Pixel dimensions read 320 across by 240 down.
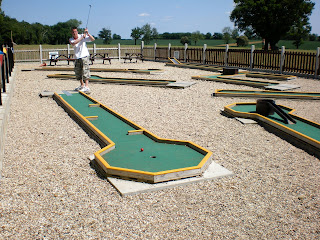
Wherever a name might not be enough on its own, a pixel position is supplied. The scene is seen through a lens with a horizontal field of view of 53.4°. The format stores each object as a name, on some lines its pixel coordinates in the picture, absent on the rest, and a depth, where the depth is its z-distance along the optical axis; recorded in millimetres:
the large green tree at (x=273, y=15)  38781
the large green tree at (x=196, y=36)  107781
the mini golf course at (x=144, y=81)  11055
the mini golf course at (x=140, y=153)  3643
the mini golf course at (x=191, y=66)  17255
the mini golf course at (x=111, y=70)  15370
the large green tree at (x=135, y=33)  101062
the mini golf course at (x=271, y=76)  13414
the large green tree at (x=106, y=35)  113625
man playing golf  8492
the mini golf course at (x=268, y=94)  8961
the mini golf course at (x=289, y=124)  4914
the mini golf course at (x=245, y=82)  10852
